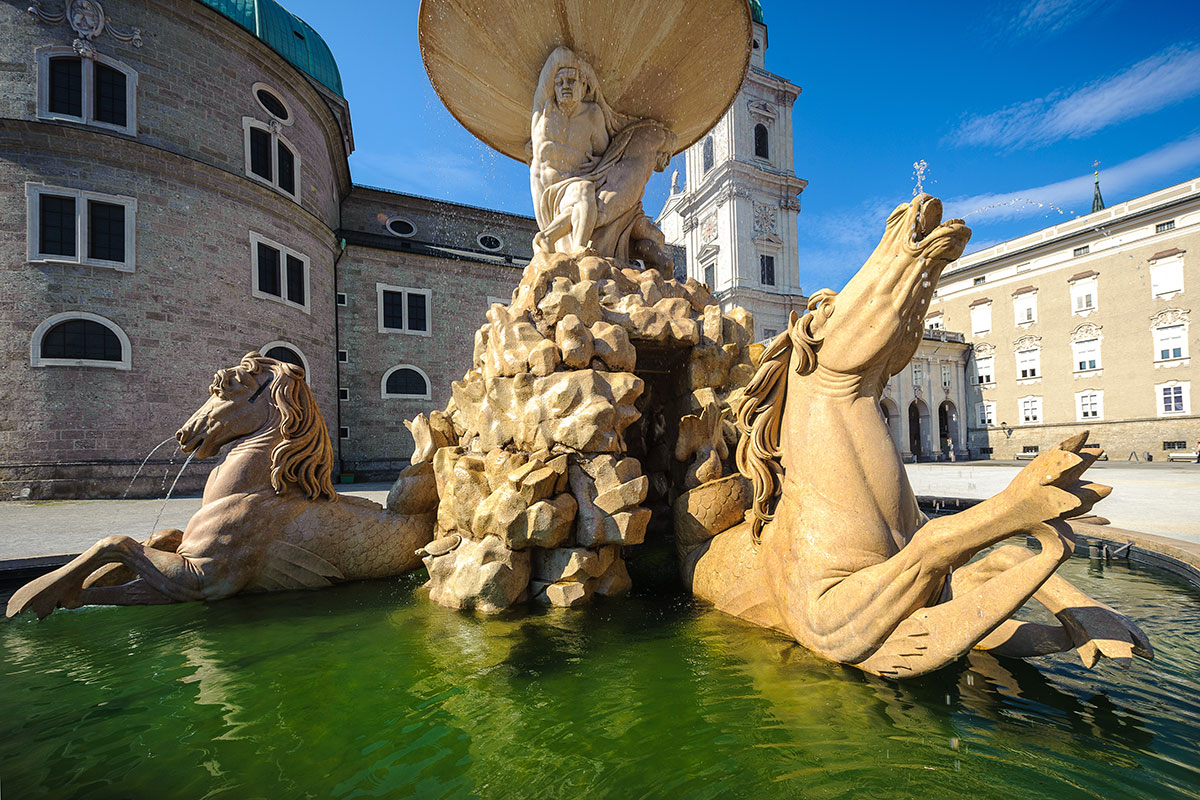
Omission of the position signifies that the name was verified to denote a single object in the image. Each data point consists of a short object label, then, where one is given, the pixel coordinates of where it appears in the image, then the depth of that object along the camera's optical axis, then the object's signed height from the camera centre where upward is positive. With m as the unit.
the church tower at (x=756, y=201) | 29.58 +12.95
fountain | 1.94 -1.05
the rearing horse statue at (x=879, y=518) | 1.95 -0.44
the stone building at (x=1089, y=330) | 26.22 +4.79
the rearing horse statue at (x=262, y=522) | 3.63 -0.71
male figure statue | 5.36 +2.83
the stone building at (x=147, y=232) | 12.21 +5.49
